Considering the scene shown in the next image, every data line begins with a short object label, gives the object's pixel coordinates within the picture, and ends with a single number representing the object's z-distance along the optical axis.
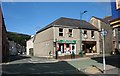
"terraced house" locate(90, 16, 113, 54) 16.32
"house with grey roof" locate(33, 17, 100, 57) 13.64
